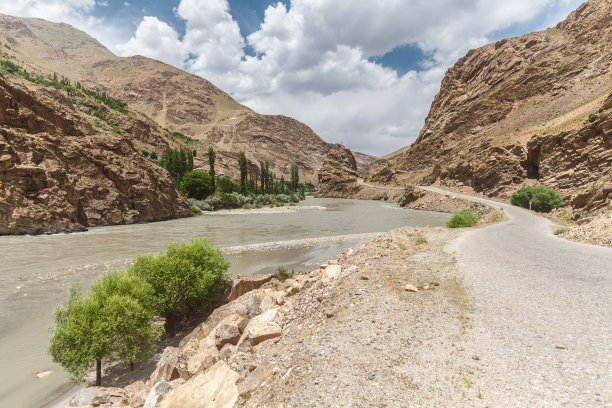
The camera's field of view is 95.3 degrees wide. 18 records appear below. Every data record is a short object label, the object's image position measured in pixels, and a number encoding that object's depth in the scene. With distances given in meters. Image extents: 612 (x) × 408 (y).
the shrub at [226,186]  74.14
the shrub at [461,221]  23.66
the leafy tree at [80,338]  7.22
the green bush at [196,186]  59.44
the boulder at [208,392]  4.49
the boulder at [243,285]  11.94
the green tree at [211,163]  66.27
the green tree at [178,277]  10.26
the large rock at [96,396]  6.34
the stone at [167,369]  6.53
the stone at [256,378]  4.49
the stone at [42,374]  7.93
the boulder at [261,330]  6.39
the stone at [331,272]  9.28
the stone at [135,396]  5.79
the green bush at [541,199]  30.37
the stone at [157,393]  5.13
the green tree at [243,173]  78.94
